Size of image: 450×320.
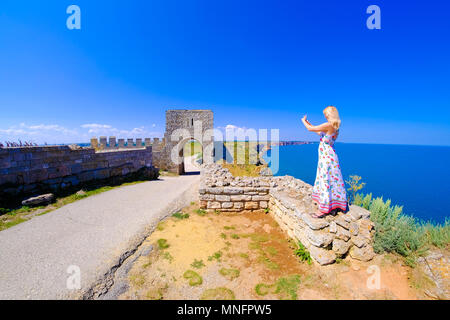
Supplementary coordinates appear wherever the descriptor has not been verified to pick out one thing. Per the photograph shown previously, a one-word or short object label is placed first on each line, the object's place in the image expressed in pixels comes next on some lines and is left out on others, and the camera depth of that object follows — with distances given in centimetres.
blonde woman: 361
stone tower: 1828
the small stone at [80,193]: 722
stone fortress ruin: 332
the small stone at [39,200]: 574
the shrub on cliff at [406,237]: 302
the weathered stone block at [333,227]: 335
